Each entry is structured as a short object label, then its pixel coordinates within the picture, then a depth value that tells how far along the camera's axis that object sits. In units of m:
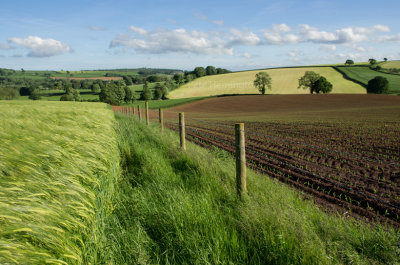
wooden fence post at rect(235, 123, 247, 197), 3.98
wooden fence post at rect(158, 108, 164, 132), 10.24
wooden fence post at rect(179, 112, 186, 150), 6.98
